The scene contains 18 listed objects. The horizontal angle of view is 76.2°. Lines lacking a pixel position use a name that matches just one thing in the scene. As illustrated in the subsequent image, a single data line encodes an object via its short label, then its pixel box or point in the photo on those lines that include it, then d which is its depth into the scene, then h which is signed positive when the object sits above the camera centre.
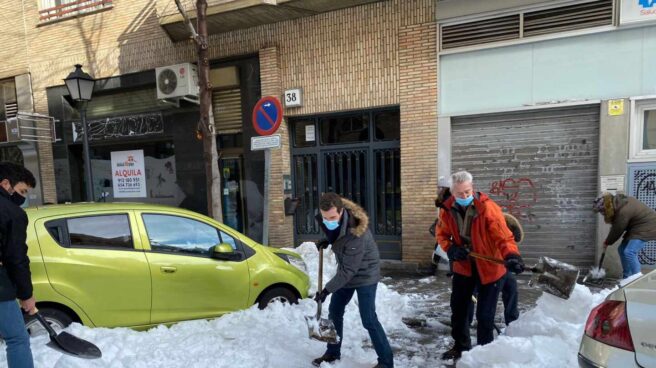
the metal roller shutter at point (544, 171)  7.25 -0.56
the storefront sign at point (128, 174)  11.28 -0.56
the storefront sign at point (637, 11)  6.65 +2.00
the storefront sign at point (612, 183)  6.95 -0.76
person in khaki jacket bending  5.77 -1.22
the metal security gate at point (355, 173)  8.65 -0.57
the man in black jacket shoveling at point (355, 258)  3.48 -0.95
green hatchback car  3.71 -1.13
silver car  2.21 -1.08
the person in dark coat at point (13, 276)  2.90 -0.83
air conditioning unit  9.70 +1.64
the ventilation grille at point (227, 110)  9.91 +0.96
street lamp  8.16 +1.28
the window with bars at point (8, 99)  12.50 +1.76
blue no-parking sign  6.09 +0.49
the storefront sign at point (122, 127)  10.80 +0.73
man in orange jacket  3.69 -0.98
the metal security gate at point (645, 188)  6.83 -0.85
